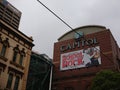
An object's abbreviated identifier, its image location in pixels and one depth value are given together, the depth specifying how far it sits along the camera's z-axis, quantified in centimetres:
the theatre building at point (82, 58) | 3669
